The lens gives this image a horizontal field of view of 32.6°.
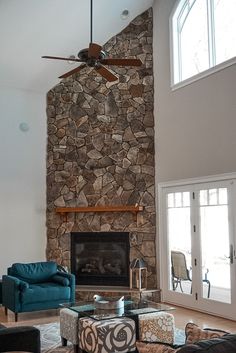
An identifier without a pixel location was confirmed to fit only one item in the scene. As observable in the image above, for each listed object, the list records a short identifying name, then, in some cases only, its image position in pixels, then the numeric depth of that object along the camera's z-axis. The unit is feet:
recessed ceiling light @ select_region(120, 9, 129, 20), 25.25
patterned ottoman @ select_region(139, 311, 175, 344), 14.35
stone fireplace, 25.63
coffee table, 14.30
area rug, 15.37
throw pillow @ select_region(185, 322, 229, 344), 7.44
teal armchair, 20.04
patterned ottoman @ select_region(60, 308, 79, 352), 14.73
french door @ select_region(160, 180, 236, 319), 20.47
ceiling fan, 15.19
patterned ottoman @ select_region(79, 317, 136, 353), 13.10
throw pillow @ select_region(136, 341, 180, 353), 6.73
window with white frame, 21.47
